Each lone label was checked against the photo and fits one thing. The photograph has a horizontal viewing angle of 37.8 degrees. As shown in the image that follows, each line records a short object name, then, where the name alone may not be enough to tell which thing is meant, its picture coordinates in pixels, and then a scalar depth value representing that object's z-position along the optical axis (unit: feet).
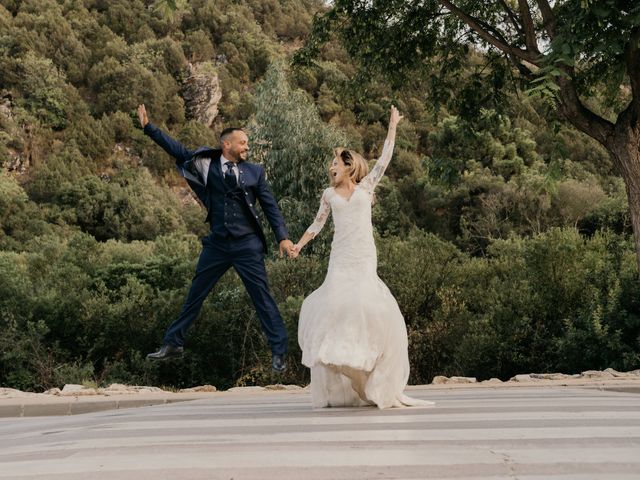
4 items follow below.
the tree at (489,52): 47.11
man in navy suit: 30.42
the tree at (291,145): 125.29
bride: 26.20
